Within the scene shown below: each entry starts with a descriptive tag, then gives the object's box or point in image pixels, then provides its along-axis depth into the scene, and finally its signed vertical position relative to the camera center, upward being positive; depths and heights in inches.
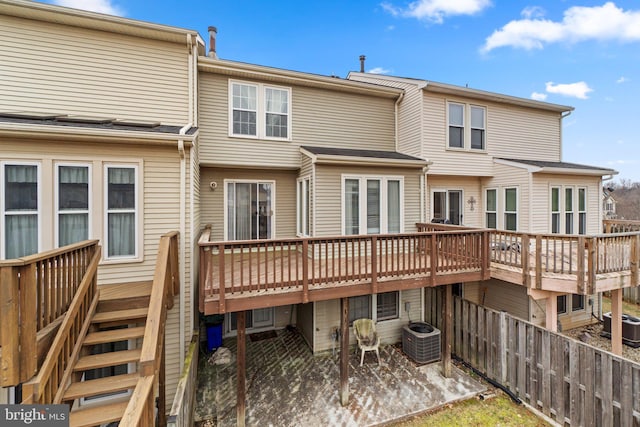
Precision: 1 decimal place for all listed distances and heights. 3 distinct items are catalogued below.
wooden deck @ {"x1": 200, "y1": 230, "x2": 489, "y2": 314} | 193.9 -50.8
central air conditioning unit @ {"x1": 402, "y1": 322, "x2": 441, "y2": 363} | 285.4 -136.1
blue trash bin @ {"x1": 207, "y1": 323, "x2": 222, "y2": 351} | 303.9 -134.1
